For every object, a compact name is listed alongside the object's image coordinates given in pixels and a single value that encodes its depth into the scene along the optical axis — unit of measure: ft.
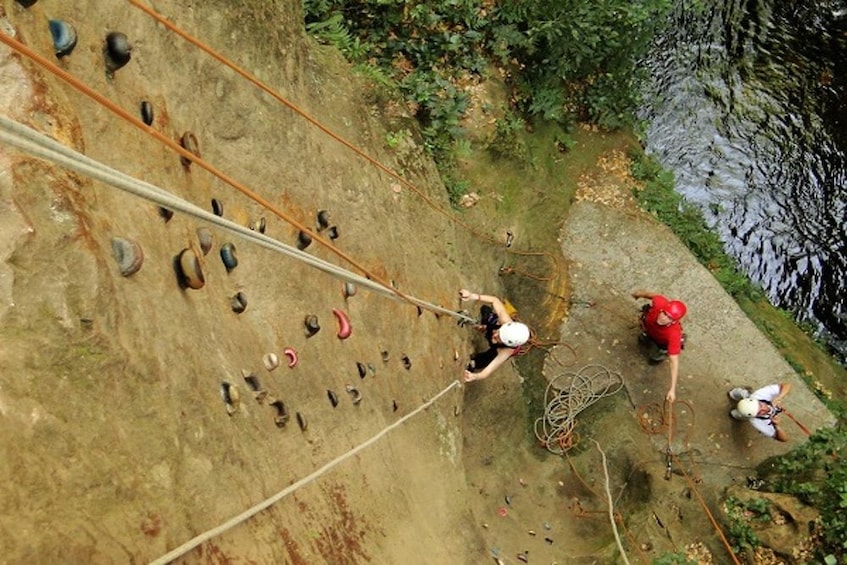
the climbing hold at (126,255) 9.84
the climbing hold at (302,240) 14.98
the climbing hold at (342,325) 15.33
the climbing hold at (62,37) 9.97
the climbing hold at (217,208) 12.58
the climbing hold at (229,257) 12.26
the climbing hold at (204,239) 11.69
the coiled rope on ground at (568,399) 22.68
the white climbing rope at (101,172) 6.26
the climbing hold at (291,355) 13.39
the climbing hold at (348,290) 15.90
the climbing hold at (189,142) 12.31
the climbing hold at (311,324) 14.21
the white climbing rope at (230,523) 8.79
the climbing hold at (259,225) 13.73
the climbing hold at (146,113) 11.55
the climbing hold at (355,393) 15.12
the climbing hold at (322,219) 16.28
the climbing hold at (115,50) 10.93
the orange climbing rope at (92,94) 7.38
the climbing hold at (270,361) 12.69
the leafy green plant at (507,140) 23.66
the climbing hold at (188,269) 10.81
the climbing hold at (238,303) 12.39
